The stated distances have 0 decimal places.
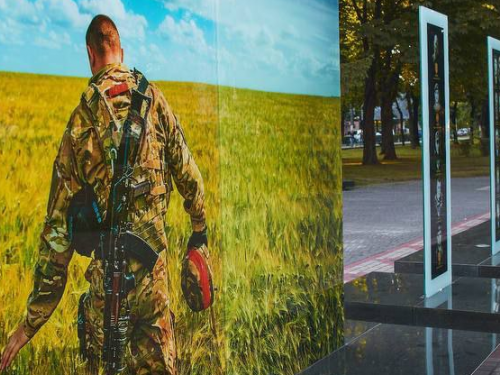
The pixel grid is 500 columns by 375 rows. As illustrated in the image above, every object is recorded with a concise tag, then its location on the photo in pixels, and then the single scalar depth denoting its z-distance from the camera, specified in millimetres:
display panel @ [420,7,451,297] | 7496
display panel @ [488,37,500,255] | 10031
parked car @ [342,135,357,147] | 63453
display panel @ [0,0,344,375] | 3270
